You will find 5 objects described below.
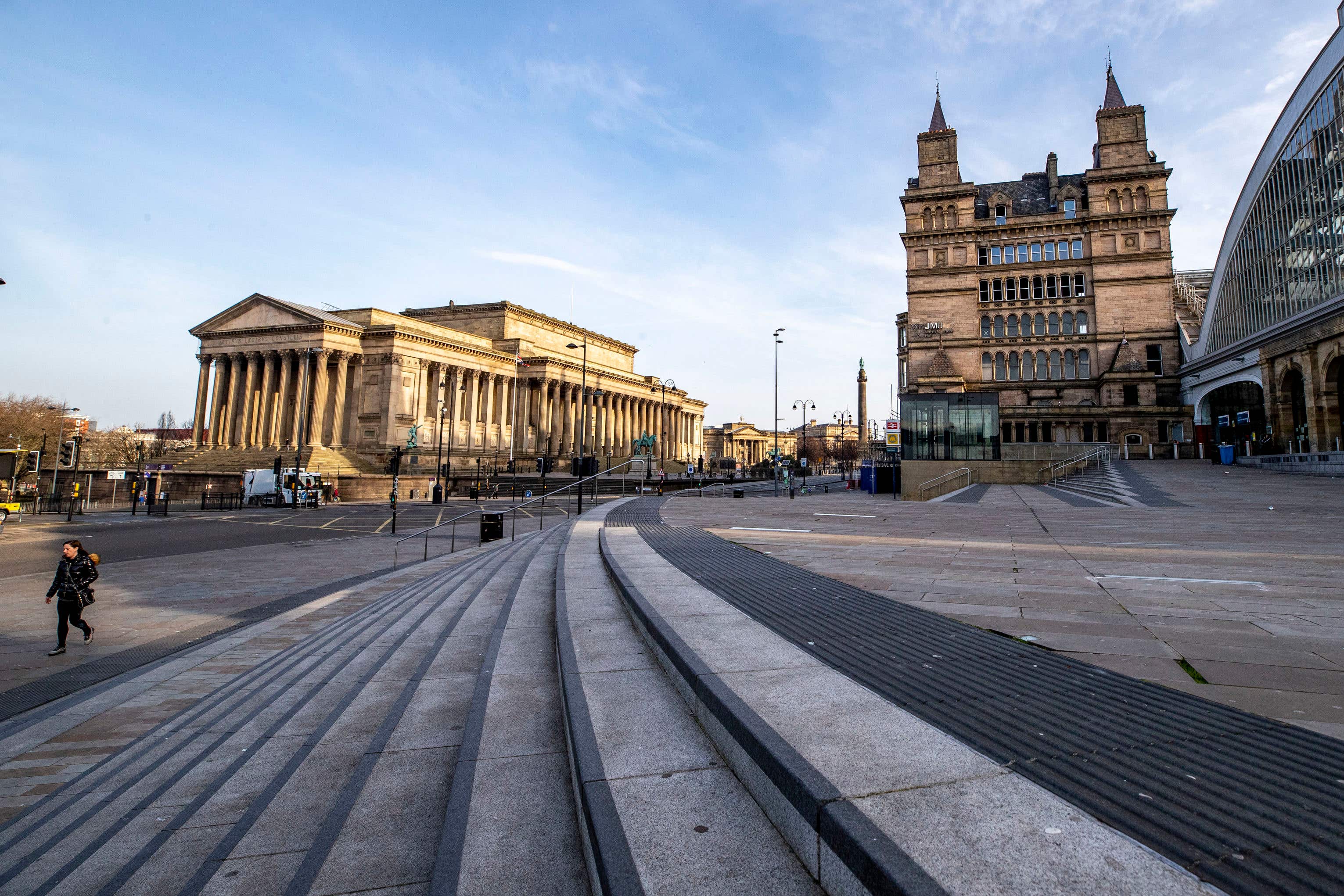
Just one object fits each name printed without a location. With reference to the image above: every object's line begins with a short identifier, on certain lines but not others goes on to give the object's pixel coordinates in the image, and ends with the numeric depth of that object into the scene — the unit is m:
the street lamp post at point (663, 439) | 96.19
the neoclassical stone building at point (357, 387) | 59.88
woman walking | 8.33
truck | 40.97
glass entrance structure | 39.41
